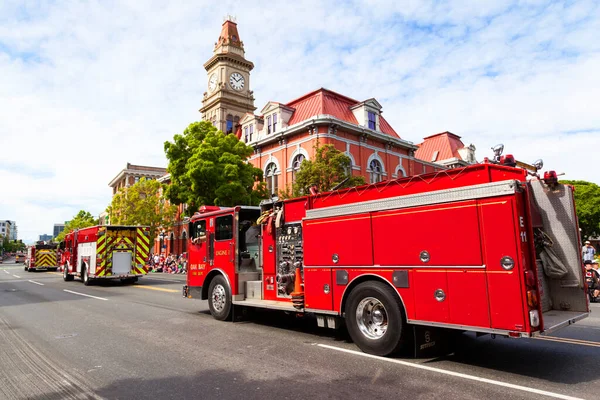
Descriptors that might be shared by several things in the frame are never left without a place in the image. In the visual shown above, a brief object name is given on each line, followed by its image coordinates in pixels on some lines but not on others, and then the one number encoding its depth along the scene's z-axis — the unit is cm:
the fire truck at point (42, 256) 3697
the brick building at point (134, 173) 8204
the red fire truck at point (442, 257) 472
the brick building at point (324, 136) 3094
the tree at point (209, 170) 2661
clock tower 5062
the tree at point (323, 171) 2272
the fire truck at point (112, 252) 1920
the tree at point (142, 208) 4044
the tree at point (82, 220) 7988
